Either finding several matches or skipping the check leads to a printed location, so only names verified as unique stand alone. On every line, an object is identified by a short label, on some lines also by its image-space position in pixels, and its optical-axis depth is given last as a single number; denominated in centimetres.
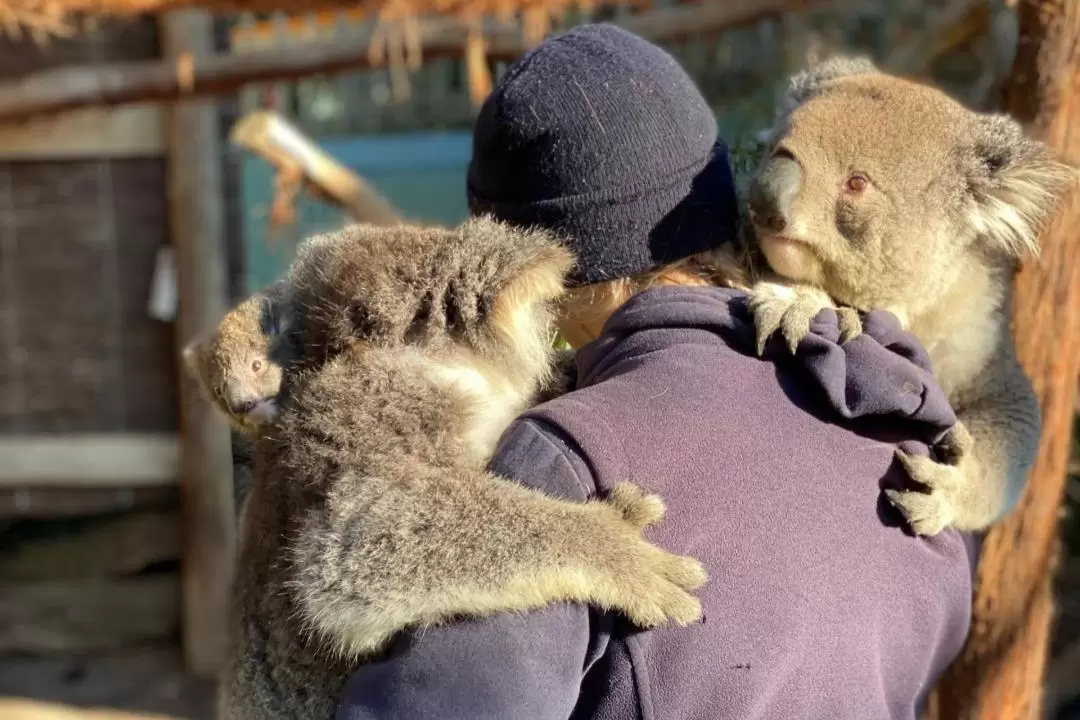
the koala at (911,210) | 159
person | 107
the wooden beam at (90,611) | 531
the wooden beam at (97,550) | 525
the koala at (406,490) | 116
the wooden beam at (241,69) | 366
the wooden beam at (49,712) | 431
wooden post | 482
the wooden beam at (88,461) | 506
